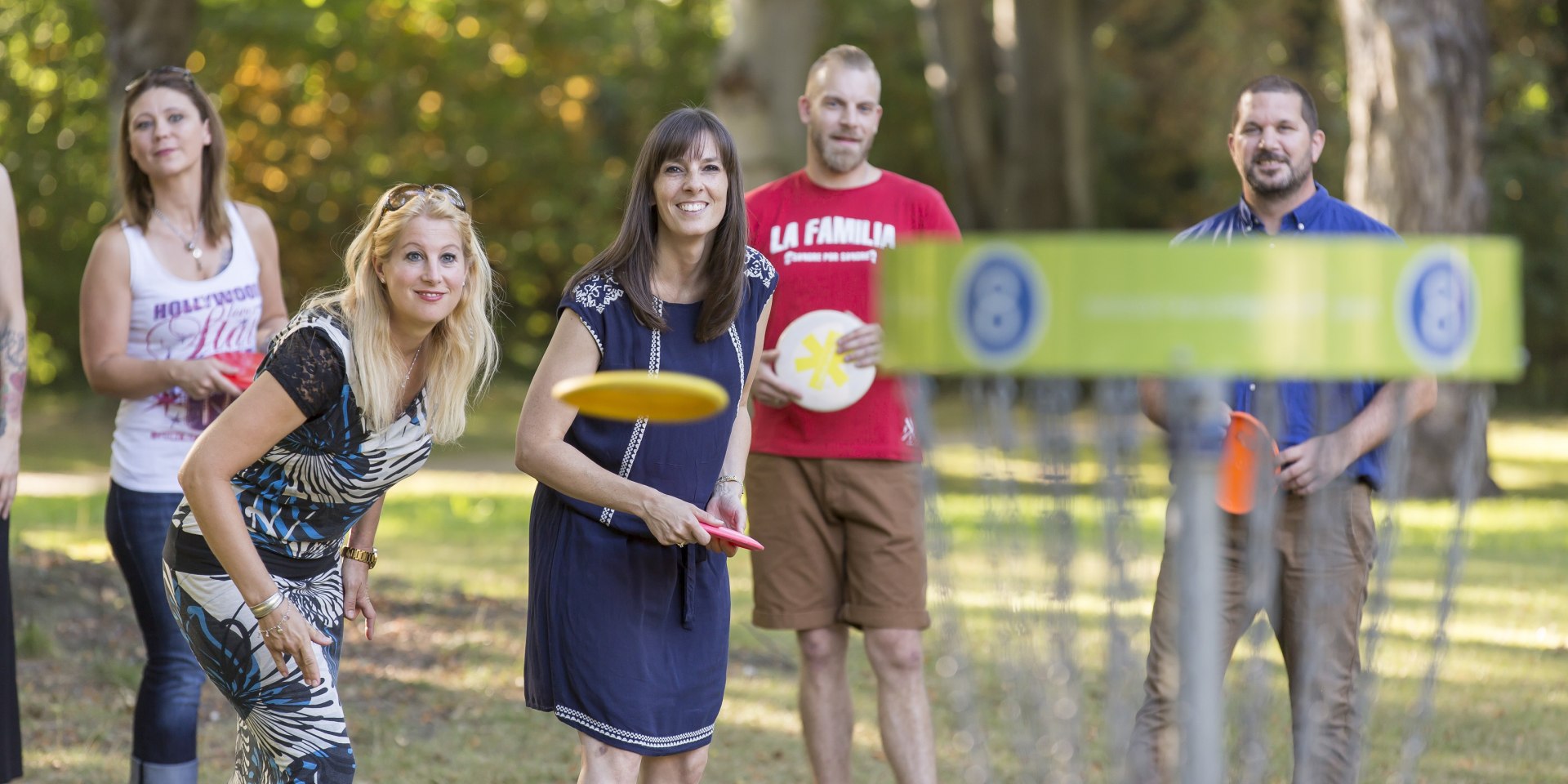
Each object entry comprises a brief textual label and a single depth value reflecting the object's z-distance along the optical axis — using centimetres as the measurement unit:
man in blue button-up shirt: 805
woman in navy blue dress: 721
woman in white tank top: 898
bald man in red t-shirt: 949
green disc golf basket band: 413
